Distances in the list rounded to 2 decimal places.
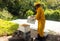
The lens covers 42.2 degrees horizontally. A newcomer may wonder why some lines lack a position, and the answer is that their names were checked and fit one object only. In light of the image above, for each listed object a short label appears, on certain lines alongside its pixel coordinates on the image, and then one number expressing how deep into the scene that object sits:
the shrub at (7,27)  2.84
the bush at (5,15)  4.47
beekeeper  2.40
